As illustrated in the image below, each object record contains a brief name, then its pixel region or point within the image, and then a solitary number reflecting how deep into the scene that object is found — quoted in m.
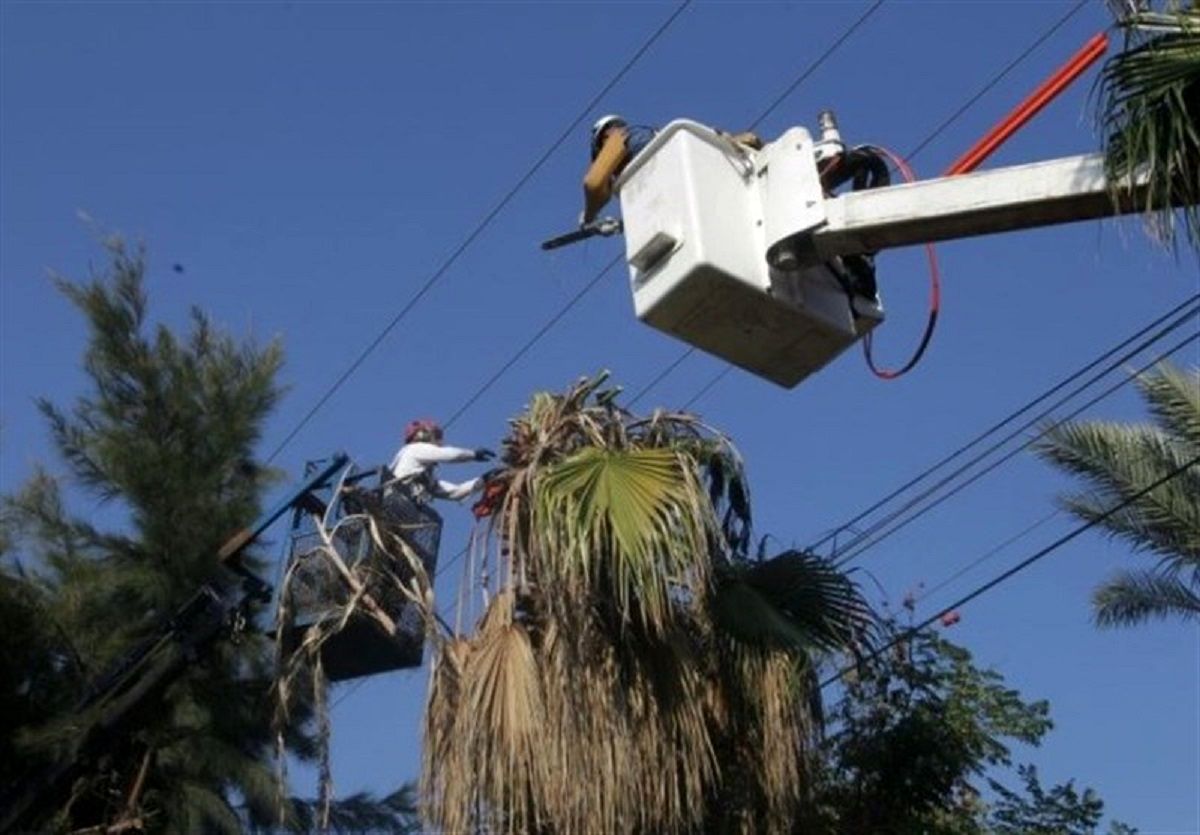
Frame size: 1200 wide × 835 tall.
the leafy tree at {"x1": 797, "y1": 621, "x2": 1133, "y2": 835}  11.59
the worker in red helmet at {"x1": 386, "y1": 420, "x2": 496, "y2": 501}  12.48
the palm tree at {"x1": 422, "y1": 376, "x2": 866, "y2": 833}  9.72
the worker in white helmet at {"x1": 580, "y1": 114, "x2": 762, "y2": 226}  7.21
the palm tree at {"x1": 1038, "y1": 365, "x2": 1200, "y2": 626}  14.42
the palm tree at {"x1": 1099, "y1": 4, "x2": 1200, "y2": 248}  6.00
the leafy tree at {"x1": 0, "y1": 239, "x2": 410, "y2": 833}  15.43
